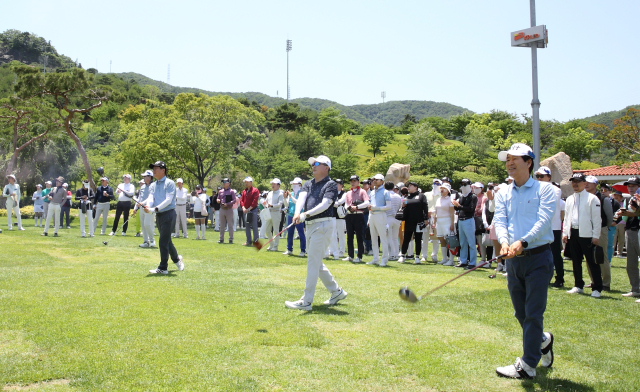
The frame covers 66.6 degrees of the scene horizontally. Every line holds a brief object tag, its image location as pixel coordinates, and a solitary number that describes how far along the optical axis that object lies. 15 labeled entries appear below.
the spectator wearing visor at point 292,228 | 15.27
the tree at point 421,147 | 73.00
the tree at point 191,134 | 35.91
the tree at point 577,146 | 91.69
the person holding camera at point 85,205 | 18.47
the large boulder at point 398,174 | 26.59
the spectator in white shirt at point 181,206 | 19.72
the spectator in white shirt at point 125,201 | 17.24
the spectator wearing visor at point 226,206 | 18.19
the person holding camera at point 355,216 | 13.88
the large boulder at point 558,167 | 26.36
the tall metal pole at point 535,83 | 17.33
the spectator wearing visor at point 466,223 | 12.93
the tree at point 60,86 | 26.89
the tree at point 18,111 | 28.38
